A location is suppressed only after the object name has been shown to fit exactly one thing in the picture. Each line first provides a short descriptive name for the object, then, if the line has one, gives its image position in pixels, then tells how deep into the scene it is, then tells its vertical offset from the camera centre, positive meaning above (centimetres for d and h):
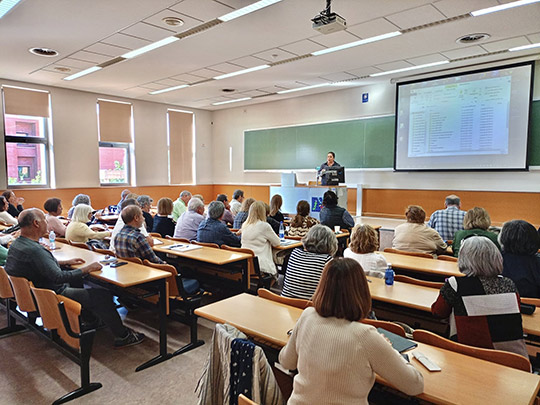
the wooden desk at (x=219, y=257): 387 -87
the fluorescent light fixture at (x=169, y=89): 924 +223
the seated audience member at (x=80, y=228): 476 -69
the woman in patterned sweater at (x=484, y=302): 207 -71
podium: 809 -40
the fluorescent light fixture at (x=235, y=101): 1084 +227
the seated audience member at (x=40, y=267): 298 -76
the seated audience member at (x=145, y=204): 548 -43
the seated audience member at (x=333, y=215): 588 -62
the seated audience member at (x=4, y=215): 605 -67
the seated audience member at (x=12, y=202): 702 -54
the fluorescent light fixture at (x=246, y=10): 456 +214
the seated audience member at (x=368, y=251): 314 -64
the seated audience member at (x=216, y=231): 477 -72
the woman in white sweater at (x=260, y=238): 445 -75
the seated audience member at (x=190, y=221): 545 -68
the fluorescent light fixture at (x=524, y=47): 633 +225
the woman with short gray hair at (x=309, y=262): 273 -65
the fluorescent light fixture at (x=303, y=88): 918 +227
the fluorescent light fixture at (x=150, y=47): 600 +220
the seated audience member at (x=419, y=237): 444 -73
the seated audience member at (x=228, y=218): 672 -77
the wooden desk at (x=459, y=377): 149 -88
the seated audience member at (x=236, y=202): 724 -53
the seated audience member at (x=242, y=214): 577 -61
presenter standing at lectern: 840 +21
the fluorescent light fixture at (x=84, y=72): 766 +221
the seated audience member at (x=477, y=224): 388 -50
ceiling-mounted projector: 427 +179
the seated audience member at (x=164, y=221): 559 -70
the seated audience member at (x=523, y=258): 272 -61
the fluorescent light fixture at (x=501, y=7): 464 +219
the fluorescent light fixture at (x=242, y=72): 759 +223
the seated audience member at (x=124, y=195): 712 -42
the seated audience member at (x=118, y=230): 427 -67
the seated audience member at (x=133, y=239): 373 -65
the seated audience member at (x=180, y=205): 746 -61
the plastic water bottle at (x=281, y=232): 522 -80
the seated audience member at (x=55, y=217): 521 -61
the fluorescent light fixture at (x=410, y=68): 737 +225
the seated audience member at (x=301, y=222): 539 -68
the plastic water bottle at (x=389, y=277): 295 -80
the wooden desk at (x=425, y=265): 348 -88
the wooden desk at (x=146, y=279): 304 -86
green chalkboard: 899 +86
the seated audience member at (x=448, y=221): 536 -66
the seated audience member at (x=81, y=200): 639 -43
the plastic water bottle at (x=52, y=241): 430 -79
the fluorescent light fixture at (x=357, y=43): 577 +221
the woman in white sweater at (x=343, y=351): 144 -69
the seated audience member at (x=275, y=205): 585 -46
